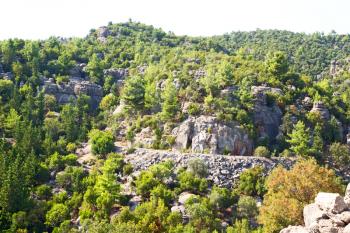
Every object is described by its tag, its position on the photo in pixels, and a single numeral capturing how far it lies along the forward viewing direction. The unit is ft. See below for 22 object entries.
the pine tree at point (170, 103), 250.57
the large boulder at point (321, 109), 258.98
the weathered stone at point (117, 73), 366.65
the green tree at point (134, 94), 277.44
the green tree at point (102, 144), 244.83
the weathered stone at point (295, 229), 89.10
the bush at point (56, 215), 188.81
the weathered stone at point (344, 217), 84.38
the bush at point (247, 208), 185.47
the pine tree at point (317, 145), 228.84
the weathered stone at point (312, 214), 89.44
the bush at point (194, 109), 248.52
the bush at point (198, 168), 212.02
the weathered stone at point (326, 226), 83.05
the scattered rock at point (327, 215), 84.38
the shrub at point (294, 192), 122.83
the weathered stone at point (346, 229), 79.32
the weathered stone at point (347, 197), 91.52
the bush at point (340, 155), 230.68
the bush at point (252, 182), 201.26
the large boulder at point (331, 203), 87.97
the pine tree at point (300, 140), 222.48
